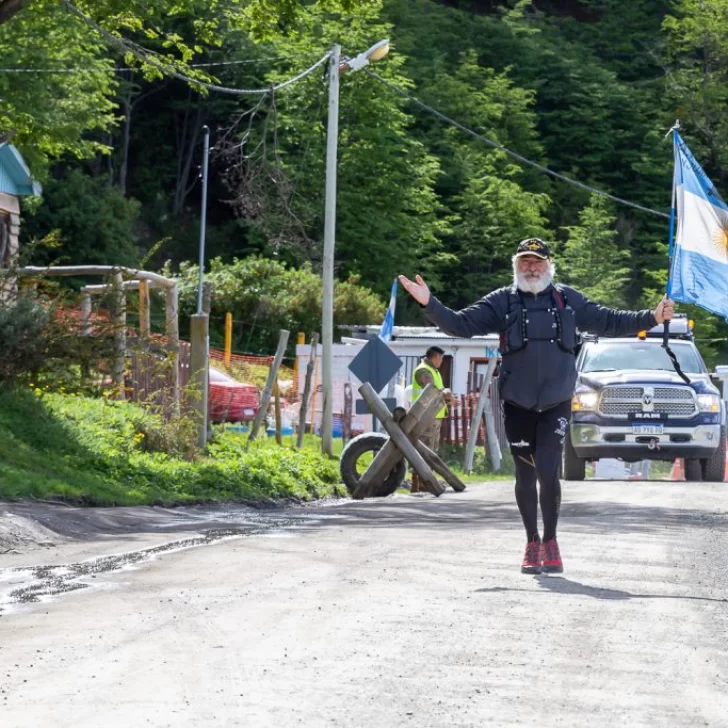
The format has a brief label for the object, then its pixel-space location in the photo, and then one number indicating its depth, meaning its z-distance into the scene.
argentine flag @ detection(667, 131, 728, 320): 20.64
